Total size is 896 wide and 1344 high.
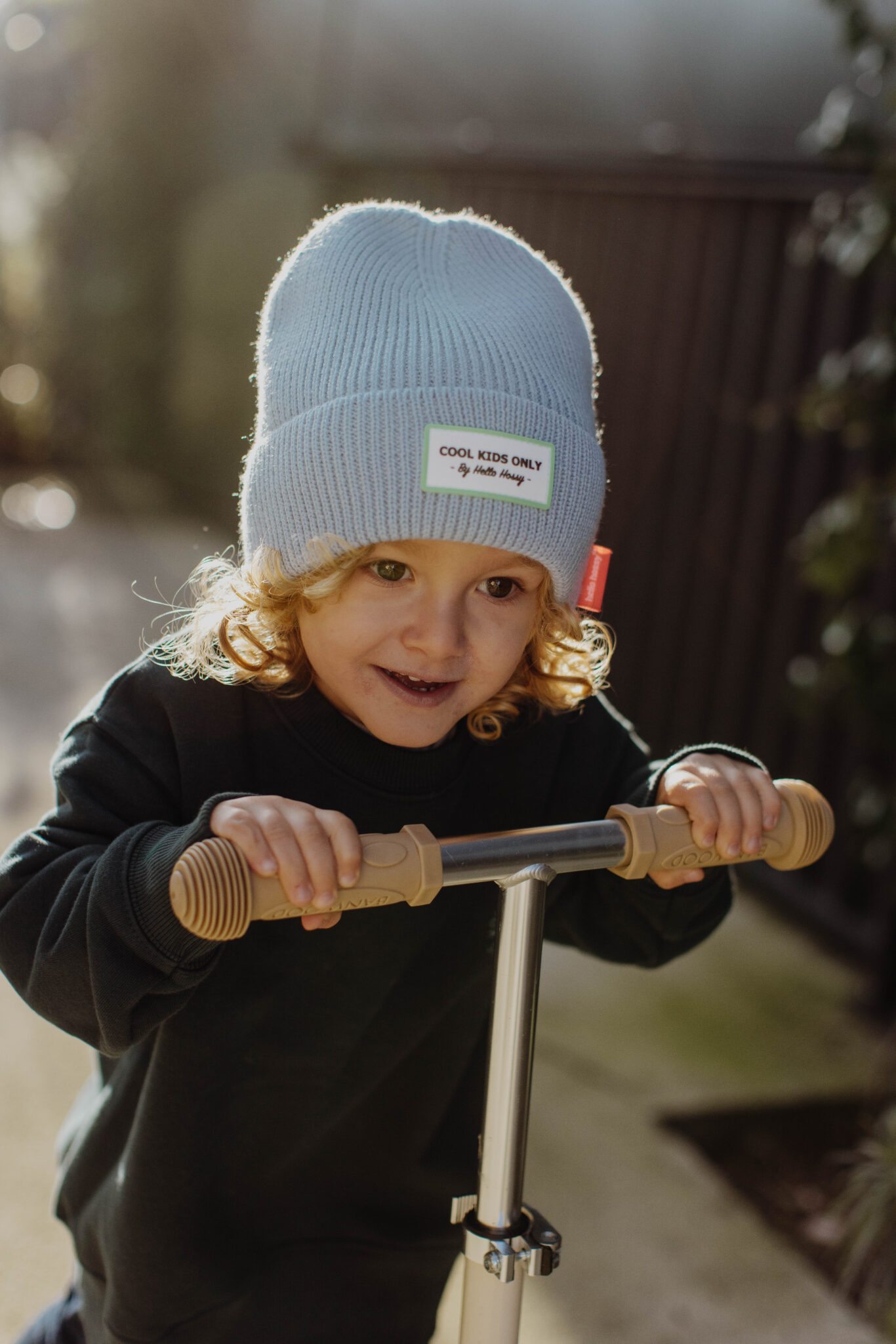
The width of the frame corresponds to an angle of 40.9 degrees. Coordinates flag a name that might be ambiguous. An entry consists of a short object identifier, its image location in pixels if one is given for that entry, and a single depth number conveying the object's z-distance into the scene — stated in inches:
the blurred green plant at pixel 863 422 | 89.7
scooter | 36.8
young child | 46.8
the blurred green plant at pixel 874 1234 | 79.2
